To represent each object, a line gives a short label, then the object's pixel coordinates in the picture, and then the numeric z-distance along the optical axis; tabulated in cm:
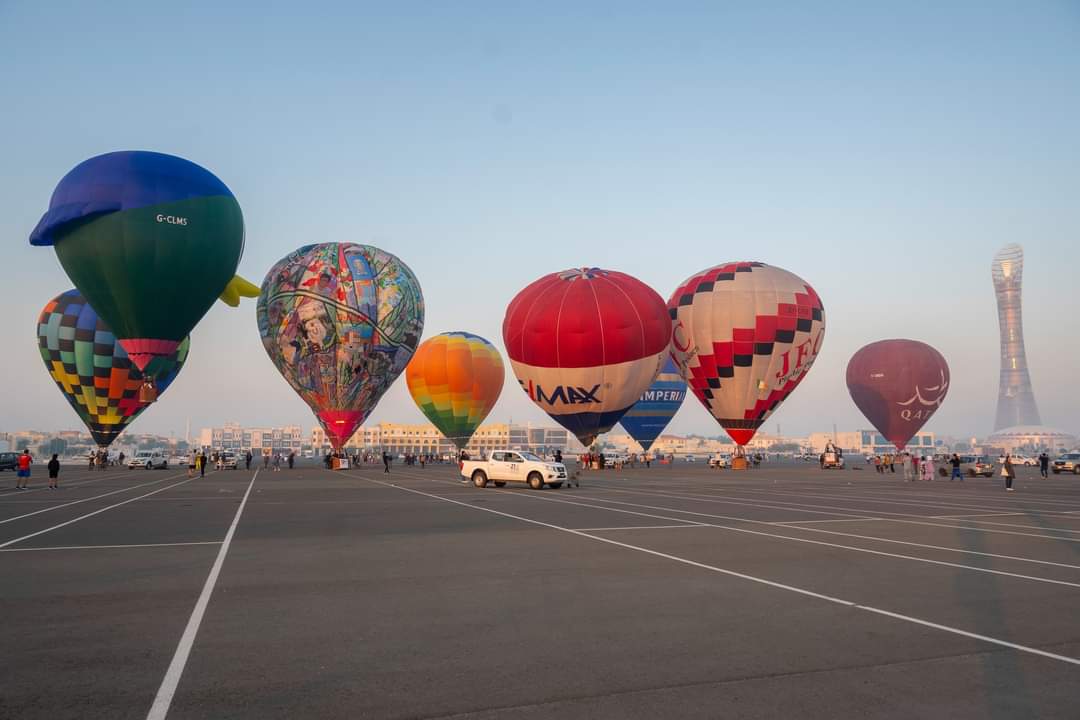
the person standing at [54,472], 3495
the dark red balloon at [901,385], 7119
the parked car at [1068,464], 5909
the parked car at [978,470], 5288
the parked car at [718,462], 7500
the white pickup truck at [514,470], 3462
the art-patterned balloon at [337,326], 5456
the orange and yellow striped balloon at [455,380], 7462
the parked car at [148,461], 7122
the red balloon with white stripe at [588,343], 5062
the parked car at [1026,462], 9000
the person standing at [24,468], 3688
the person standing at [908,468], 4368
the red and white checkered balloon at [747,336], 5384
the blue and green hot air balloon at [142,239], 3531
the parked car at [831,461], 7312
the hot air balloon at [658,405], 7319
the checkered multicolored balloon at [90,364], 5991
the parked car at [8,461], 6640
